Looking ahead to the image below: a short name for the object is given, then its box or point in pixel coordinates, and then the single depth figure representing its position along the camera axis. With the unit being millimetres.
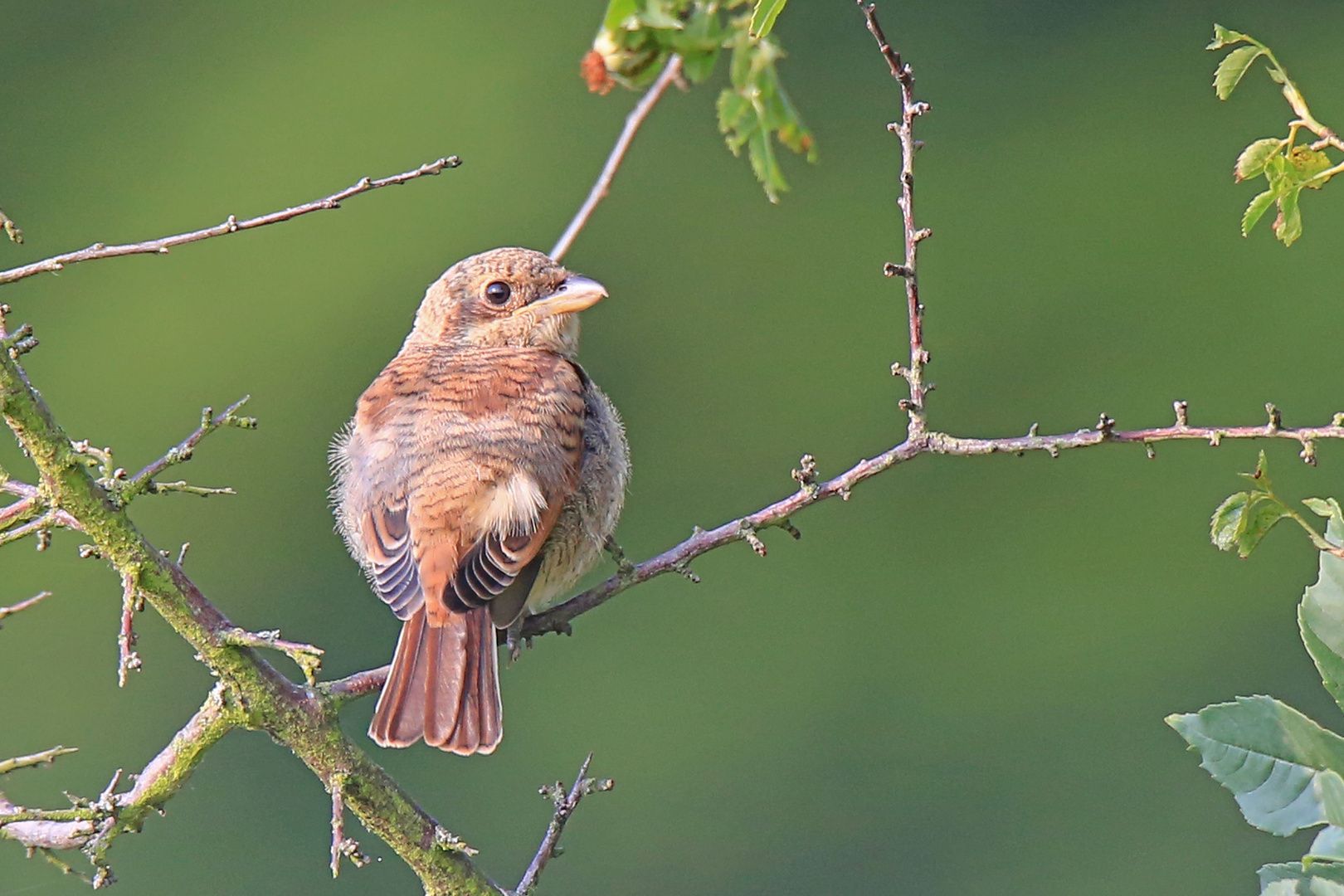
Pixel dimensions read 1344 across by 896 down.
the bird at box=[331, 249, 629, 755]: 6383
